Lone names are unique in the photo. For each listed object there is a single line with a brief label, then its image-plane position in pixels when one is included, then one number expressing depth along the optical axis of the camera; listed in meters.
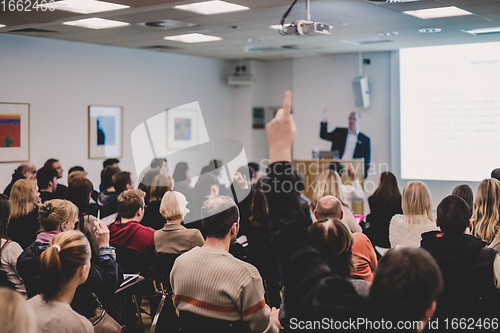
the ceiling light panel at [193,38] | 7.53
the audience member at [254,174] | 6.96
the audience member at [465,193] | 4.12
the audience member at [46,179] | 5.14
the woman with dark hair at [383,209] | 4.47
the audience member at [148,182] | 4.92
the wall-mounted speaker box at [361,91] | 9.18
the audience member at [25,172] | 5.80
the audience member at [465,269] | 2.51
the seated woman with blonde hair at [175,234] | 3.49
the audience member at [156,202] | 4.47
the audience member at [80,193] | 3.58
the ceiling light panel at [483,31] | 7.07
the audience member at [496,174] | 4.89
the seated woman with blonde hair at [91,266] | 2.60
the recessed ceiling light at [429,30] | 6.99
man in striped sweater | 2.22
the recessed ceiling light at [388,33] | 7.20
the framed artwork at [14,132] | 6.97
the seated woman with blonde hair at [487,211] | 3.44
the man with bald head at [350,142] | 9.18
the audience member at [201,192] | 4.53
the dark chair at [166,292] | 3.47
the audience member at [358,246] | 2.80
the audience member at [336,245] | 2.03
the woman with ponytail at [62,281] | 1.88
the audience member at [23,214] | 3.75
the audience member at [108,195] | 4.86
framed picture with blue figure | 8.13
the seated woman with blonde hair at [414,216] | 3.82
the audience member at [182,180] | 5.34
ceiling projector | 4.79
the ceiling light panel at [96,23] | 6.24
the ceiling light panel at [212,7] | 5.36
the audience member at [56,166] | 5.58
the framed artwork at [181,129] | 9.47
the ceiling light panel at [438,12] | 5.79
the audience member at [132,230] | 3.63
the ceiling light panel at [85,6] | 5.21
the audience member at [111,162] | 6.78
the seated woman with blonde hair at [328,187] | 4.78
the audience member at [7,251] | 2.95
